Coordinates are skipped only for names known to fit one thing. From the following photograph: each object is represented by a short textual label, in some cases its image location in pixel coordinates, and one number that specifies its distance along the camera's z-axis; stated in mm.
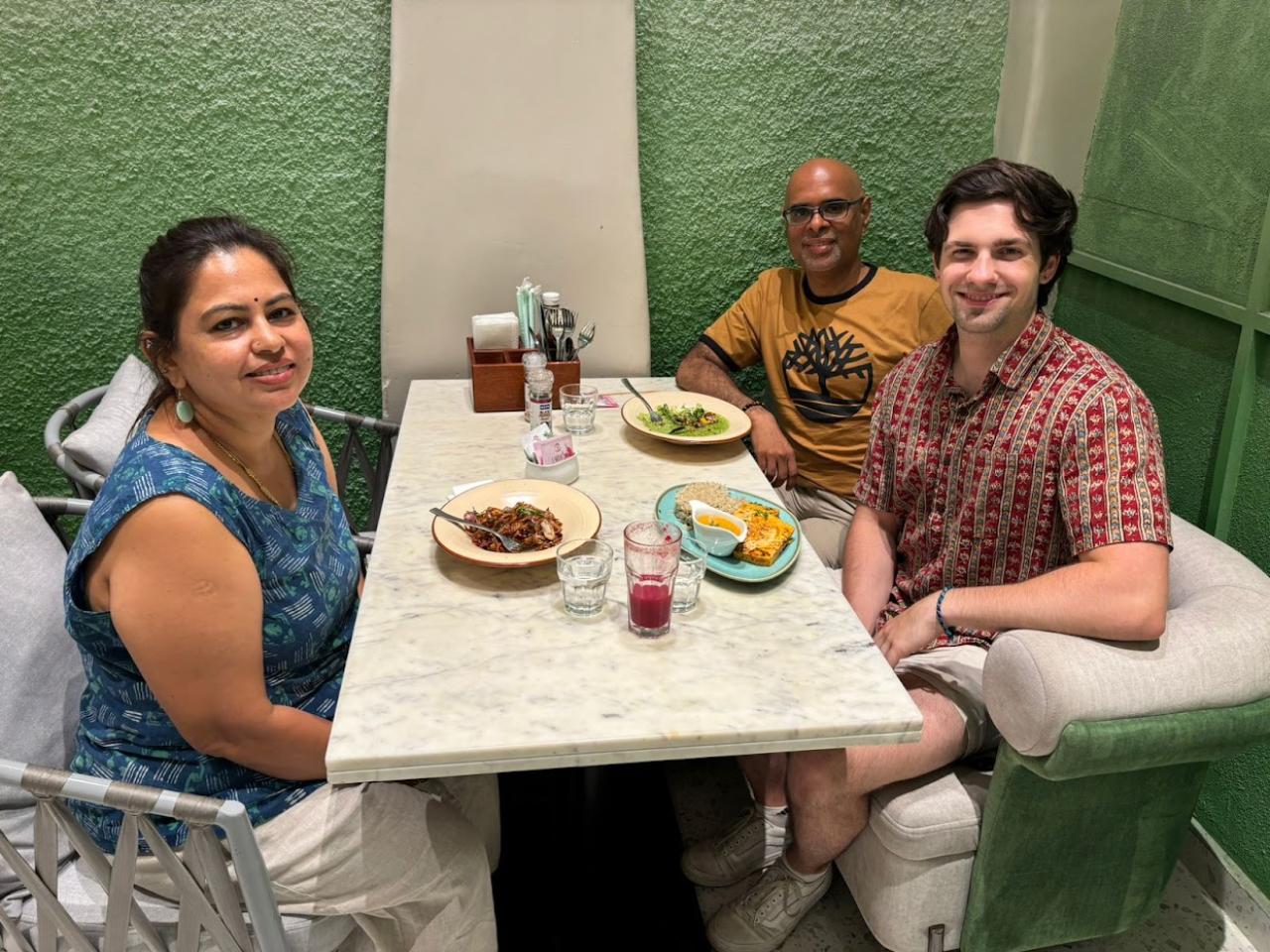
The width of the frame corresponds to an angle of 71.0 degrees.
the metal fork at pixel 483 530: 1444
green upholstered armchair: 1237
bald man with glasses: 2225
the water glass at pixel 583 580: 1312
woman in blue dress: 1140
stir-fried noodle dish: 1454
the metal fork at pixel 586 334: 2385
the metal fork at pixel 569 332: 2242
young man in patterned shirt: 1396
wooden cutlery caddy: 2150
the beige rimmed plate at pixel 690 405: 1937
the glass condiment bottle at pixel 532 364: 2074
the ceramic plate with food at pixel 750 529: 1442
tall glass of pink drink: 1249
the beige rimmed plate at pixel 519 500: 1409
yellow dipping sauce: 1486
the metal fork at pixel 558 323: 2240
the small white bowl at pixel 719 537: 1461
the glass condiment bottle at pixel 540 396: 2035
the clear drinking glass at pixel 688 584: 1348
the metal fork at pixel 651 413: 2049
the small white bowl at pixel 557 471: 1747
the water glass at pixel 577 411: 2031
